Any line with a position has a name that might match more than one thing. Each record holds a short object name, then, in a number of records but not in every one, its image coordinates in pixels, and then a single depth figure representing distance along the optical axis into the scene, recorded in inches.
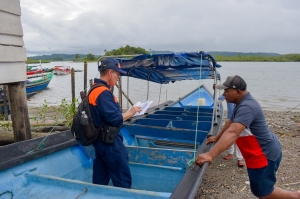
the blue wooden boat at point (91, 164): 123.6
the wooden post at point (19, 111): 201.9
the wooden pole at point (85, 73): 418.9
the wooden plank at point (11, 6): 181.3
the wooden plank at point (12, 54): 184.9
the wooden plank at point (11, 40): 185.0
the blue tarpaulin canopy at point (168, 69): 209.2
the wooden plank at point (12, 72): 185.8
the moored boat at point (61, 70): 2145.7
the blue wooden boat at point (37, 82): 885.2
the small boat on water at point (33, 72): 1186.8
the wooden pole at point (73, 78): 460.4
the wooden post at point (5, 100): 498.4
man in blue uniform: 120.0
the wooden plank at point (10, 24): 182.7
